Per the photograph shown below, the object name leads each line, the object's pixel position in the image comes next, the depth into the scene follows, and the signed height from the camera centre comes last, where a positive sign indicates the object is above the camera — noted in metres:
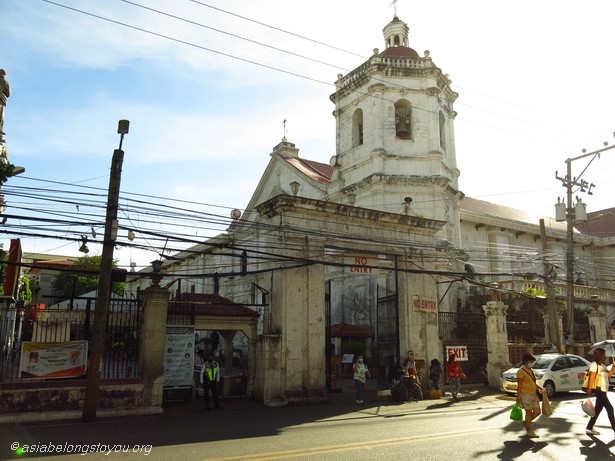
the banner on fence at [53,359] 12.67 -0.80
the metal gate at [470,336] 21.06 -0.25
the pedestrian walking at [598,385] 9.67 -1.05
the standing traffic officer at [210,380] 13.97 -1.43
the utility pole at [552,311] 21.57 +0.85
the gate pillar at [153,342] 13.62 -0.37
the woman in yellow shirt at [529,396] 9.59 -1.25
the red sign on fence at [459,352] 19.83 -0.86
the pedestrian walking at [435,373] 17.91 -1.52
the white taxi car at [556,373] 17.30 -1.49
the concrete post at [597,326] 27.70 +0.27
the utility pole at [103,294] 12.19 +0.87
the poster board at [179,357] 14.80 -0.82
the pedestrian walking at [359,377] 16.09 -1.50
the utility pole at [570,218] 22.50 +5.21
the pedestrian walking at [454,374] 17.30 -1.53
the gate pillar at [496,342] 20.30 -0.47
